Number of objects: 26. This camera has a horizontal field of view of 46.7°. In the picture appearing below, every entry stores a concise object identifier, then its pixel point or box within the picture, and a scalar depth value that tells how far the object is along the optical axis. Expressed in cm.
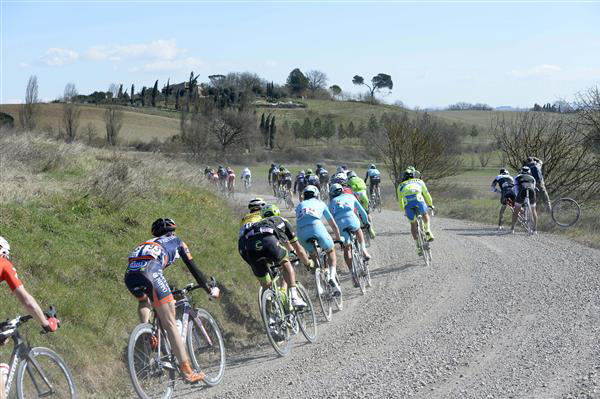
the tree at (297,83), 18675
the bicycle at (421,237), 1634
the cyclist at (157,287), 764
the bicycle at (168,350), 734
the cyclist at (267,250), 980
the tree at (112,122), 7693
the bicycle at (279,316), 949
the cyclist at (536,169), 2212
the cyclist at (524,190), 2052
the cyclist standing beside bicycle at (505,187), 2161
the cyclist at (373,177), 2822
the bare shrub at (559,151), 2894
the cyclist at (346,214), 1367
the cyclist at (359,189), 1969
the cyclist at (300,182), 2900
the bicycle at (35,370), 624
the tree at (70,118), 7275
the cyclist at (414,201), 1641
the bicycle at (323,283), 1170
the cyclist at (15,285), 619
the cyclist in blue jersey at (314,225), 1217
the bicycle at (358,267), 1378
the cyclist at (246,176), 4291
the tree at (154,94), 13088
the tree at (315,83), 19420
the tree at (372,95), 18690
